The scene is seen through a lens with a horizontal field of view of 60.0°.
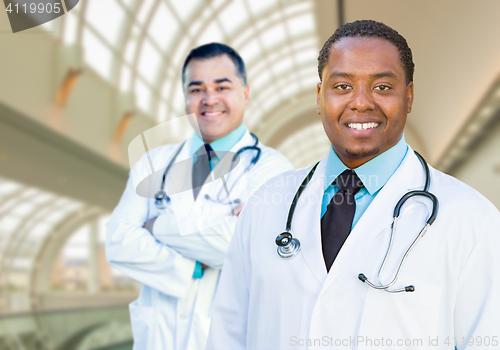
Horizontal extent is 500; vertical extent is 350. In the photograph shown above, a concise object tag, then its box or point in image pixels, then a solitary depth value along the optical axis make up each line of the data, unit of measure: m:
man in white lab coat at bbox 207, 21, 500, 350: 0.88
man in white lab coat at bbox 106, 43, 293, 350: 1.83
